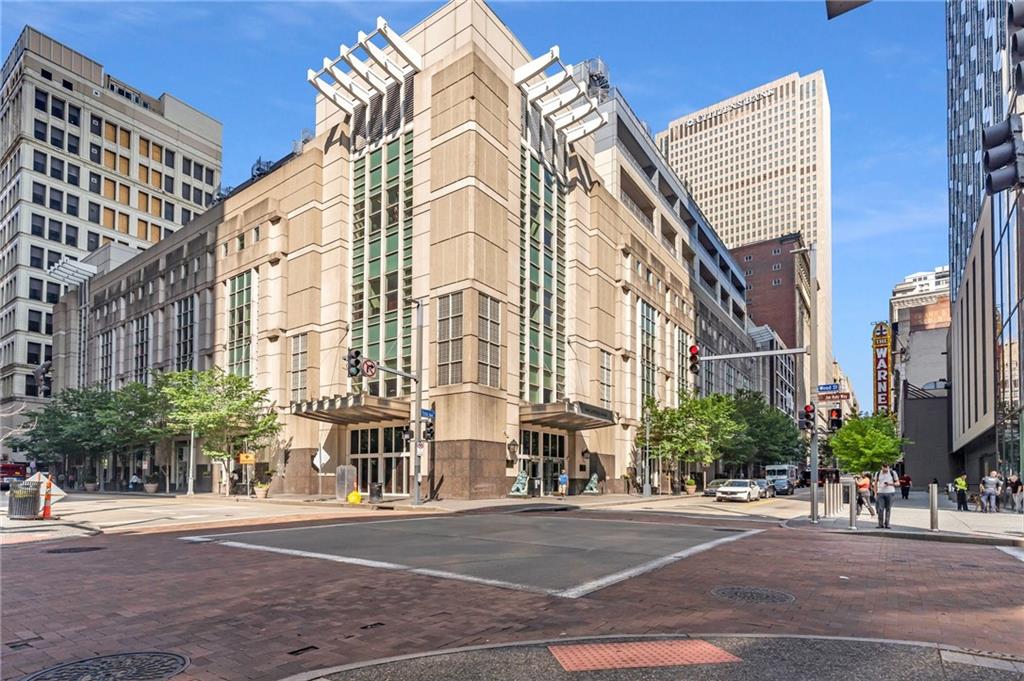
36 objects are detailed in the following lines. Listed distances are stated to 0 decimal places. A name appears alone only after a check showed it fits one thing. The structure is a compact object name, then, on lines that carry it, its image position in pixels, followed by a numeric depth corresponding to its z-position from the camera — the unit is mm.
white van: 62228
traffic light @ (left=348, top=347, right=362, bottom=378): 26620
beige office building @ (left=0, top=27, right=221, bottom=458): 84312
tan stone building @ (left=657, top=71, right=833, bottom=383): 198000
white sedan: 40938
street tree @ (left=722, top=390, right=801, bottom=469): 69625
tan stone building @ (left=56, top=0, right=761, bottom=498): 38031
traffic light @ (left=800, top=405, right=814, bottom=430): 23812
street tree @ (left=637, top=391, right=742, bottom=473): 53562
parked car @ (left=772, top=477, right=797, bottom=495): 59031
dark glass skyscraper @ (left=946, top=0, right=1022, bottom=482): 35219
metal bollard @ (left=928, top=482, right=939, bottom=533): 19438
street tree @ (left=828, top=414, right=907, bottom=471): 72812
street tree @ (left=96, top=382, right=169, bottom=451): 50872
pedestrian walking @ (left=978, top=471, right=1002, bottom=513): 30891
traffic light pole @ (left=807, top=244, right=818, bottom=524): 22859
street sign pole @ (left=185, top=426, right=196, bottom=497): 44044
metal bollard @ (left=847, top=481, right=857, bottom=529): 20547
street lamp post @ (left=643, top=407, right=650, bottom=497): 48194
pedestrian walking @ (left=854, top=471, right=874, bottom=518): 26969
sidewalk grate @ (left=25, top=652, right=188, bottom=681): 5863
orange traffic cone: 21422
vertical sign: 103250
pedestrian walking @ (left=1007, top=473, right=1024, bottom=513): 28750
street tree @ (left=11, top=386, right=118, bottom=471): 55794
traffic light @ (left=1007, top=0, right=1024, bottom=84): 6812
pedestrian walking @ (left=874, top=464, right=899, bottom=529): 20516
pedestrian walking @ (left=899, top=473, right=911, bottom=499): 47562
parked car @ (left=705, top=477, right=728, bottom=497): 49062
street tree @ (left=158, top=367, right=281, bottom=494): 43250
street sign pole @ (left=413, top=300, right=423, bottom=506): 30875
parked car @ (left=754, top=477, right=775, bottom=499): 49031
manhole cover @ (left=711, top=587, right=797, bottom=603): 9117
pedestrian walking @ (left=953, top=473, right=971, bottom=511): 32500
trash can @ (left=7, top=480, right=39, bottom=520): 20984
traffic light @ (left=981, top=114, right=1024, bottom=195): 8594
